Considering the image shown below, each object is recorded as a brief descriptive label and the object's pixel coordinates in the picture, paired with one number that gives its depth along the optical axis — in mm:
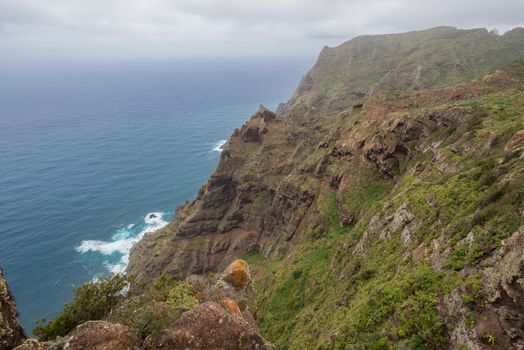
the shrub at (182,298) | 19828
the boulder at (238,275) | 29953
